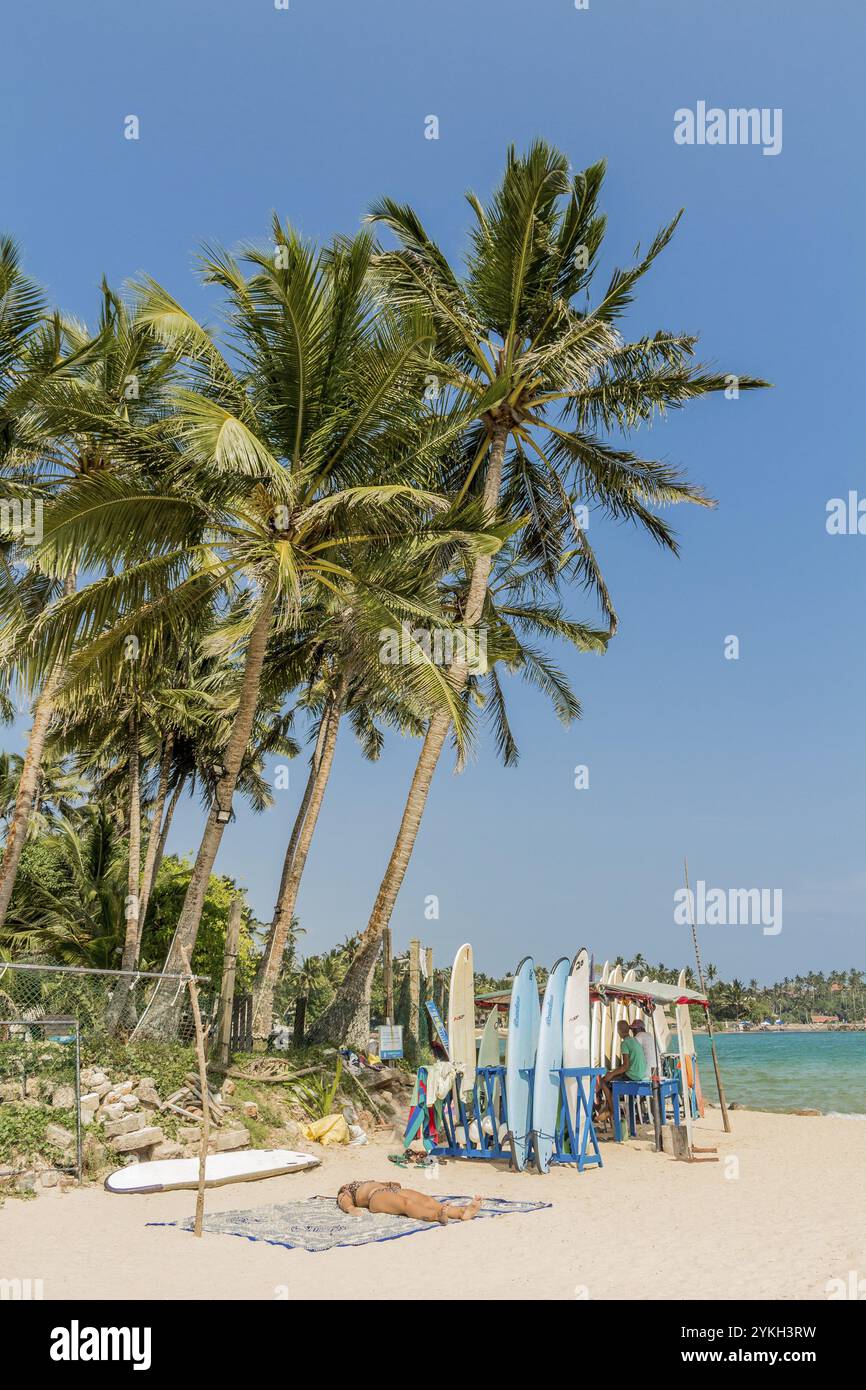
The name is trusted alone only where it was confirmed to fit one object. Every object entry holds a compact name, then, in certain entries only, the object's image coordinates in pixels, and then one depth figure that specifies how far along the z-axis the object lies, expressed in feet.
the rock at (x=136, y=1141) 34.96
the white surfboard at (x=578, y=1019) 38.45
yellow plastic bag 41.96
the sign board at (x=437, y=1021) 40.93
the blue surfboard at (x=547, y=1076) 36.76
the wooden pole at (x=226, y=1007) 44.75
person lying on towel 27.86
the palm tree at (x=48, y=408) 41.91
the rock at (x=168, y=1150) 35.85
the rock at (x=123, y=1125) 35.32
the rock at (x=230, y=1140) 37.70
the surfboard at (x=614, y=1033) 50.59
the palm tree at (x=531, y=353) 52.60
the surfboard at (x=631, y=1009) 54.17
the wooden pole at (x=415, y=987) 62.69
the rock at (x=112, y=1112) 35.70
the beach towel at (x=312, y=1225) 25.03
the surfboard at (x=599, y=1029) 48.73
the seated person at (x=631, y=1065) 43.83
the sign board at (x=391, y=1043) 53.62
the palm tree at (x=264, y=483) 40.42
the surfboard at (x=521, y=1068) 37.04
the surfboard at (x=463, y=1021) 39.34
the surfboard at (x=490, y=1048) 42.68
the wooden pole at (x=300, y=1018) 55.62
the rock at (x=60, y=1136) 33.74
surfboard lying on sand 31.73
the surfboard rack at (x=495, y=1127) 37.83
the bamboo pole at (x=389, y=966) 61.35
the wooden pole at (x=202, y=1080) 25.56
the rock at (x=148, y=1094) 38.11
